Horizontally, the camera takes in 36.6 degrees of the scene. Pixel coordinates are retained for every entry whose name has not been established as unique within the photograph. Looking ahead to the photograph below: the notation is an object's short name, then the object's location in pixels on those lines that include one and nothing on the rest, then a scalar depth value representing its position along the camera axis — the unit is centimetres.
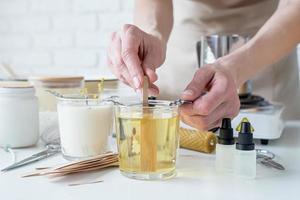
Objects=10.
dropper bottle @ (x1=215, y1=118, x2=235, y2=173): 57
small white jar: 67
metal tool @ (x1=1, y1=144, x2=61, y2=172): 58
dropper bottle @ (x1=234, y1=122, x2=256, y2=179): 53
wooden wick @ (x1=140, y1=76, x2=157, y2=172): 52
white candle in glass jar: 61
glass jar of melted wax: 52
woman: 61
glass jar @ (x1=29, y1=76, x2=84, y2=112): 85
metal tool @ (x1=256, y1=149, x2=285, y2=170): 59
